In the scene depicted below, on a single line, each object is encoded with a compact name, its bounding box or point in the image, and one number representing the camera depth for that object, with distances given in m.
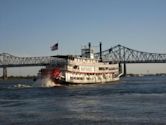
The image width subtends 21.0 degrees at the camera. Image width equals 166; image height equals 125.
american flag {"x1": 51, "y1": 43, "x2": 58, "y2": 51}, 102.36
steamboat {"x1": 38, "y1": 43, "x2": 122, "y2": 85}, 95.98
